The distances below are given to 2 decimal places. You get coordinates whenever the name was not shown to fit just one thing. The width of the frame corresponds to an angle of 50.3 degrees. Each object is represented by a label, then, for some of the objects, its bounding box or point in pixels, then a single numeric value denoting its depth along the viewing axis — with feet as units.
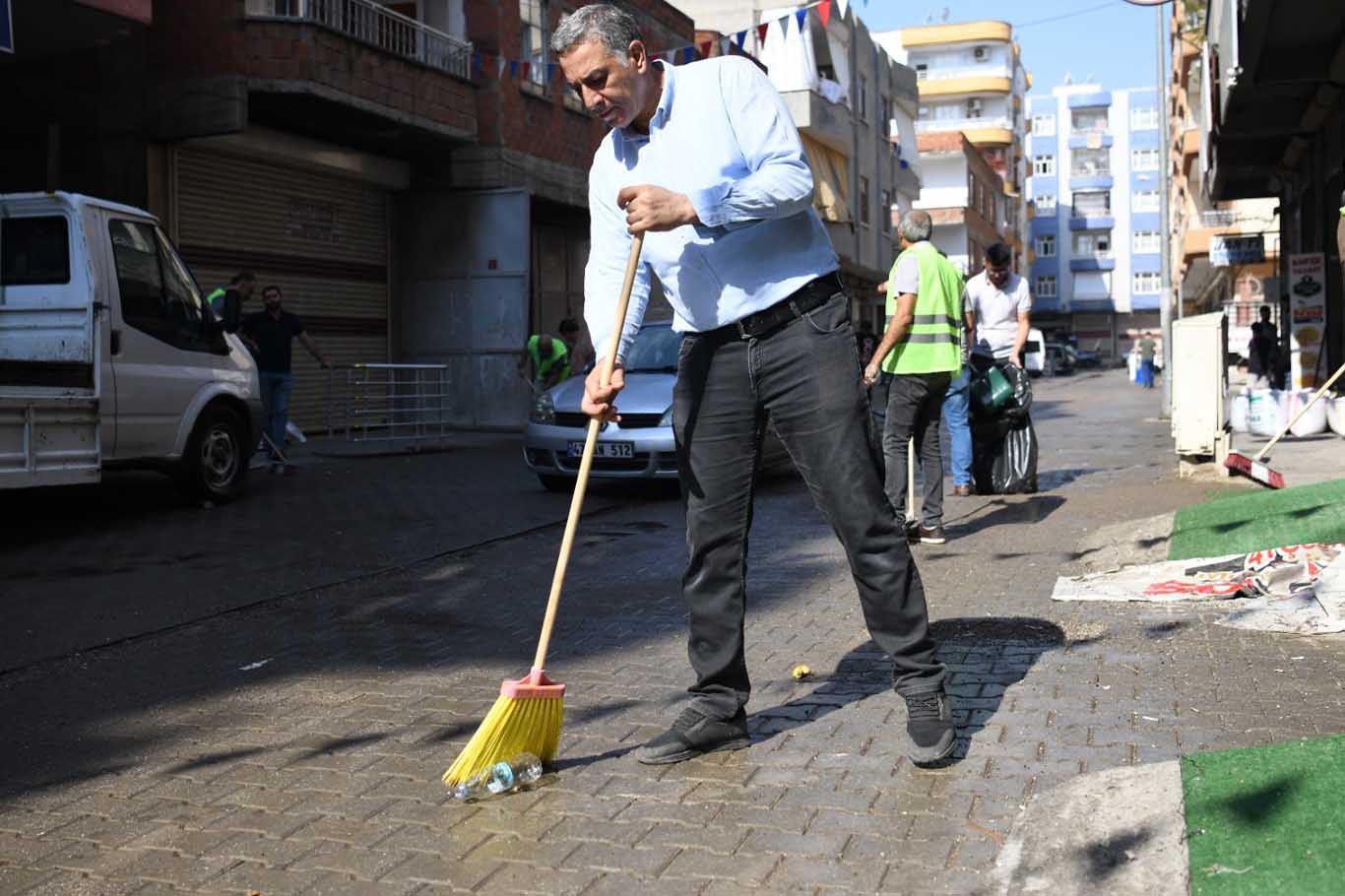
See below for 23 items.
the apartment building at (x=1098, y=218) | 321.73
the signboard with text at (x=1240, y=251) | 99.66
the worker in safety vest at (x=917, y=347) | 27.45
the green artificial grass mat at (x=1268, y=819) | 9.24
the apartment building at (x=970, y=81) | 256.73
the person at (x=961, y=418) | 32.45
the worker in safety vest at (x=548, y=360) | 54.34
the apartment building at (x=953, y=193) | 205.57
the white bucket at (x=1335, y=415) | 53.21
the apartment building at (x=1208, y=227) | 102.68
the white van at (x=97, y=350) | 29.53
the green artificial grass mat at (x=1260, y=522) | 23.48
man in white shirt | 34.91
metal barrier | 53.42
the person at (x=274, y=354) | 46.39
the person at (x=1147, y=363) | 141.38
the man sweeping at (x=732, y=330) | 12.55
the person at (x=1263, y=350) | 93.50
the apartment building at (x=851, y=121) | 120.78
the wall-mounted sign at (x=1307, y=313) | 67.26
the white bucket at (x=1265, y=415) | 56.90
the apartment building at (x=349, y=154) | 55.42
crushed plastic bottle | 11.93
